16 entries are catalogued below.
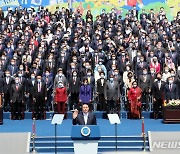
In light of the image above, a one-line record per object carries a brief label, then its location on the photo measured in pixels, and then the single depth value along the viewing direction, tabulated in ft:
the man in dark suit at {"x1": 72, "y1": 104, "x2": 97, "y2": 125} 42.63
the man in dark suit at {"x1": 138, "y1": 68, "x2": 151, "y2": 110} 61.82
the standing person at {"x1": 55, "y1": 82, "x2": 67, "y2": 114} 59.93
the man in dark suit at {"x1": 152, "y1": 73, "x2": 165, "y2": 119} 60.66
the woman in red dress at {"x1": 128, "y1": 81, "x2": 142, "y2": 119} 60.13
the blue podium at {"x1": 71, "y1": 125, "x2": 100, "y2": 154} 40.01
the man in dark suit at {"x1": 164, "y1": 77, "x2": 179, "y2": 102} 59.93
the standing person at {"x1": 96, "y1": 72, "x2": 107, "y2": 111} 61.38
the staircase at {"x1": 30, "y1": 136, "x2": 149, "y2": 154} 47.96
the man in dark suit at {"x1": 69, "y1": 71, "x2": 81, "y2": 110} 61.36
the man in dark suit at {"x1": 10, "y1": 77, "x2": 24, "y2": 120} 60.75
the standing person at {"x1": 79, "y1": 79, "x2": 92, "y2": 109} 59.41
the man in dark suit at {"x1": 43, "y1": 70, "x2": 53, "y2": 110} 62.13
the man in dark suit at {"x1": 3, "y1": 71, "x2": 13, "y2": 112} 61.82
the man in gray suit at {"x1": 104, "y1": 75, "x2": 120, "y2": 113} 60.49
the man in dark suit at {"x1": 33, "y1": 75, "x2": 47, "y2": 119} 60.49
